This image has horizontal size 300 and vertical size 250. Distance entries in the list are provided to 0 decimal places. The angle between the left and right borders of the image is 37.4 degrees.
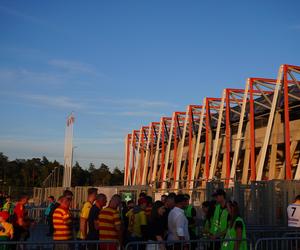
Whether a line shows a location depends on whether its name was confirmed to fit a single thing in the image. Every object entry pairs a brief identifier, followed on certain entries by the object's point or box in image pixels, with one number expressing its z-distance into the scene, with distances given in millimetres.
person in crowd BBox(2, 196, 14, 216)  16719
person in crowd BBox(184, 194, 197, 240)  10755
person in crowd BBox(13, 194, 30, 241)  10984
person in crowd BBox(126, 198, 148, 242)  10148
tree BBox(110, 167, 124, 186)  107038
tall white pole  37362
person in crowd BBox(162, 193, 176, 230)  8945
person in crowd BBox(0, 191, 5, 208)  19094
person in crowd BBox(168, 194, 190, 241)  8391
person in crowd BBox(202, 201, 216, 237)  10527
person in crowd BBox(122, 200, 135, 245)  10688
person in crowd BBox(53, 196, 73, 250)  9369
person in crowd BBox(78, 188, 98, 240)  10399
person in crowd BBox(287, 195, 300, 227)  11578
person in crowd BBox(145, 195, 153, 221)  10619
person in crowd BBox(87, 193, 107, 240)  9359
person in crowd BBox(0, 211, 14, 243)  9125
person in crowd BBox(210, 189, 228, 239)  9008
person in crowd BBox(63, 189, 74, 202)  10156
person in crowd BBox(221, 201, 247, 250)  8172
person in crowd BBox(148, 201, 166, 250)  8758
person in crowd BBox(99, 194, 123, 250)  8594
